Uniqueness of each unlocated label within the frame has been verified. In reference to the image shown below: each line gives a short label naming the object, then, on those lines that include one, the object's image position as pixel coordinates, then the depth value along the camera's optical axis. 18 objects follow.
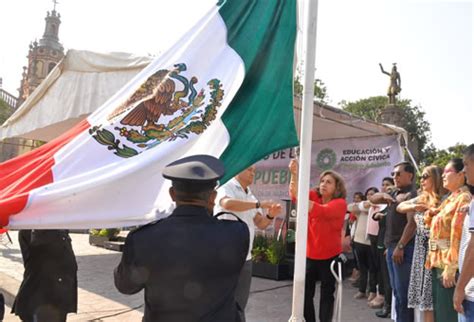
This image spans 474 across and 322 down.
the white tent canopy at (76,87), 5.94
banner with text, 7.39
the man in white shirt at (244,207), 3.05
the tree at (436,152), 32.37
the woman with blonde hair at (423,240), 3.88
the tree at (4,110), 41.26
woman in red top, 4.21
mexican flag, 2.30
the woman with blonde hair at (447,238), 3.15
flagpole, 2.72
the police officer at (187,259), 1.72
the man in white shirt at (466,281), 2.52
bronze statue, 12.69
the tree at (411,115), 36.41
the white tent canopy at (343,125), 6.84
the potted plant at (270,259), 7.32
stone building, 55.25
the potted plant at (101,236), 11.12
